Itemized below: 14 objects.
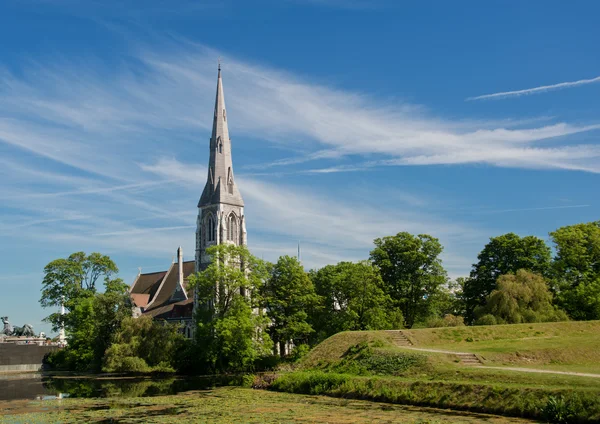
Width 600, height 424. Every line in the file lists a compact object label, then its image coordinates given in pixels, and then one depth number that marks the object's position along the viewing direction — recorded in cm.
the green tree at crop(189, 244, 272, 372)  5191
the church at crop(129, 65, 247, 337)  9112
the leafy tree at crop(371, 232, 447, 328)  6606
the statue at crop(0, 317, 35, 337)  9625
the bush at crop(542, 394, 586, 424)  2104
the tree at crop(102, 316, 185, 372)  5519
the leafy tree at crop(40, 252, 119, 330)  7679
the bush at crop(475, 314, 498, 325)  4825
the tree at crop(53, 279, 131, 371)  6278
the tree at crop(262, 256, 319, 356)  6109
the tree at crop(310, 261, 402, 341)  5816
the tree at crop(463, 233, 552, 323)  6125
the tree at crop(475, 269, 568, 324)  4953
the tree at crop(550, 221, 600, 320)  5628
